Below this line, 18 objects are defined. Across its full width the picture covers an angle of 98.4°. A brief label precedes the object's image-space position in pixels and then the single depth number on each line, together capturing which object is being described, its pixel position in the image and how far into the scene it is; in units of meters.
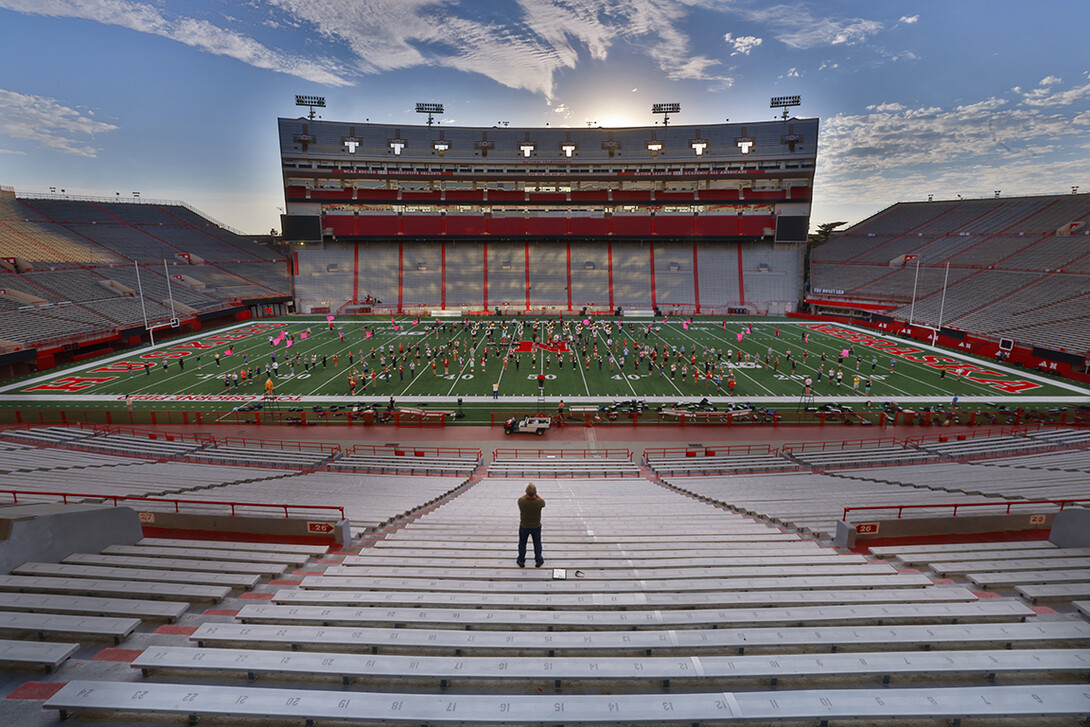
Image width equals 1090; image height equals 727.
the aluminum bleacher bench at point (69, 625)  3.95
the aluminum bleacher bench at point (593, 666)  3.38
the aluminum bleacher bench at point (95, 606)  4.34
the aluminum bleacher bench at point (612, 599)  4.67
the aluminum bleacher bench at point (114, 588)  4.78
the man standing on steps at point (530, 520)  5.92
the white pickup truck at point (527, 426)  20.72
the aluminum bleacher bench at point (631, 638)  3.81
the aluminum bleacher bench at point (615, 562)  5.89
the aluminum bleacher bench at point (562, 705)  3.00
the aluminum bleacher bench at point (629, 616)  4.26
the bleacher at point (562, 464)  15.12
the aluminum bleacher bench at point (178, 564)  5.54
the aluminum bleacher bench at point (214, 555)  5.96
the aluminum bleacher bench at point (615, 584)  5.06
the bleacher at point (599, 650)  3.09
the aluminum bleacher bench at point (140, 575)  5.14
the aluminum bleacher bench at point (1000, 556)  6.08
